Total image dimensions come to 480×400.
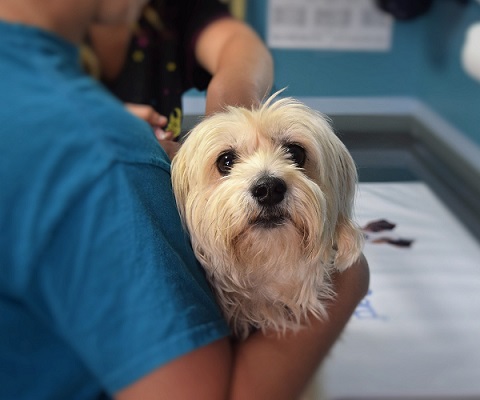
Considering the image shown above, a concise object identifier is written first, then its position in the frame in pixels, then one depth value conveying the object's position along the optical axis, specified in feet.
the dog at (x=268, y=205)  1.80
